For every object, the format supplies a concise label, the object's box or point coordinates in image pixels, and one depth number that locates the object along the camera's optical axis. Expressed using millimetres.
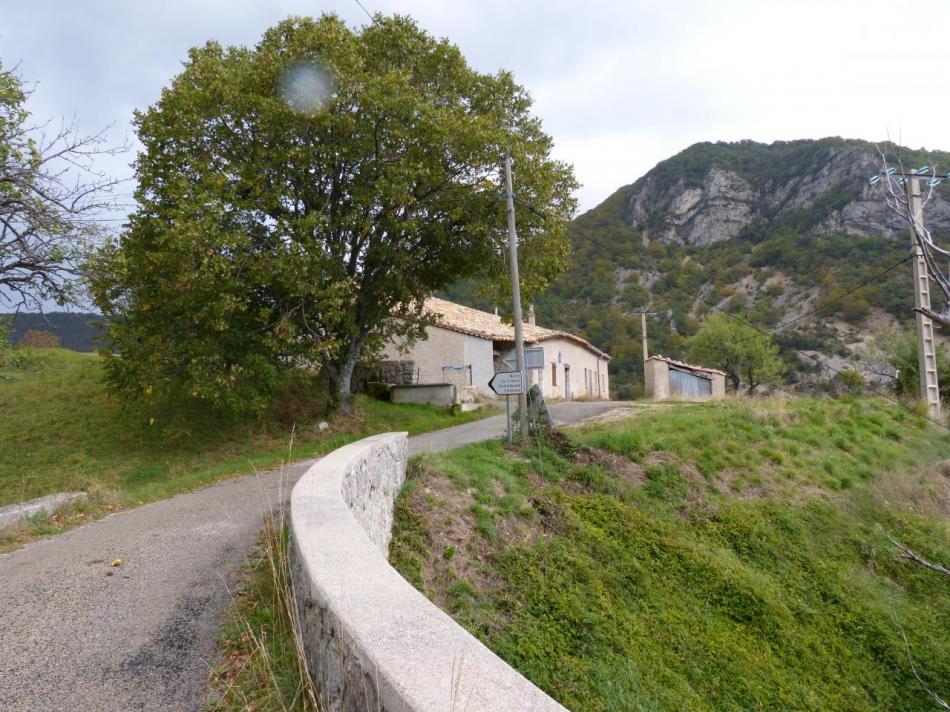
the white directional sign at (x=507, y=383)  11156
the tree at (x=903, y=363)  21781
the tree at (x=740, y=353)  41594
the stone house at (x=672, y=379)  31906
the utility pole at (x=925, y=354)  16031
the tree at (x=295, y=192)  12945
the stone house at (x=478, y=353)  23688
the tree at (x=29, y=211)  8344
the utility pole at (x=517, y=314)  11297
